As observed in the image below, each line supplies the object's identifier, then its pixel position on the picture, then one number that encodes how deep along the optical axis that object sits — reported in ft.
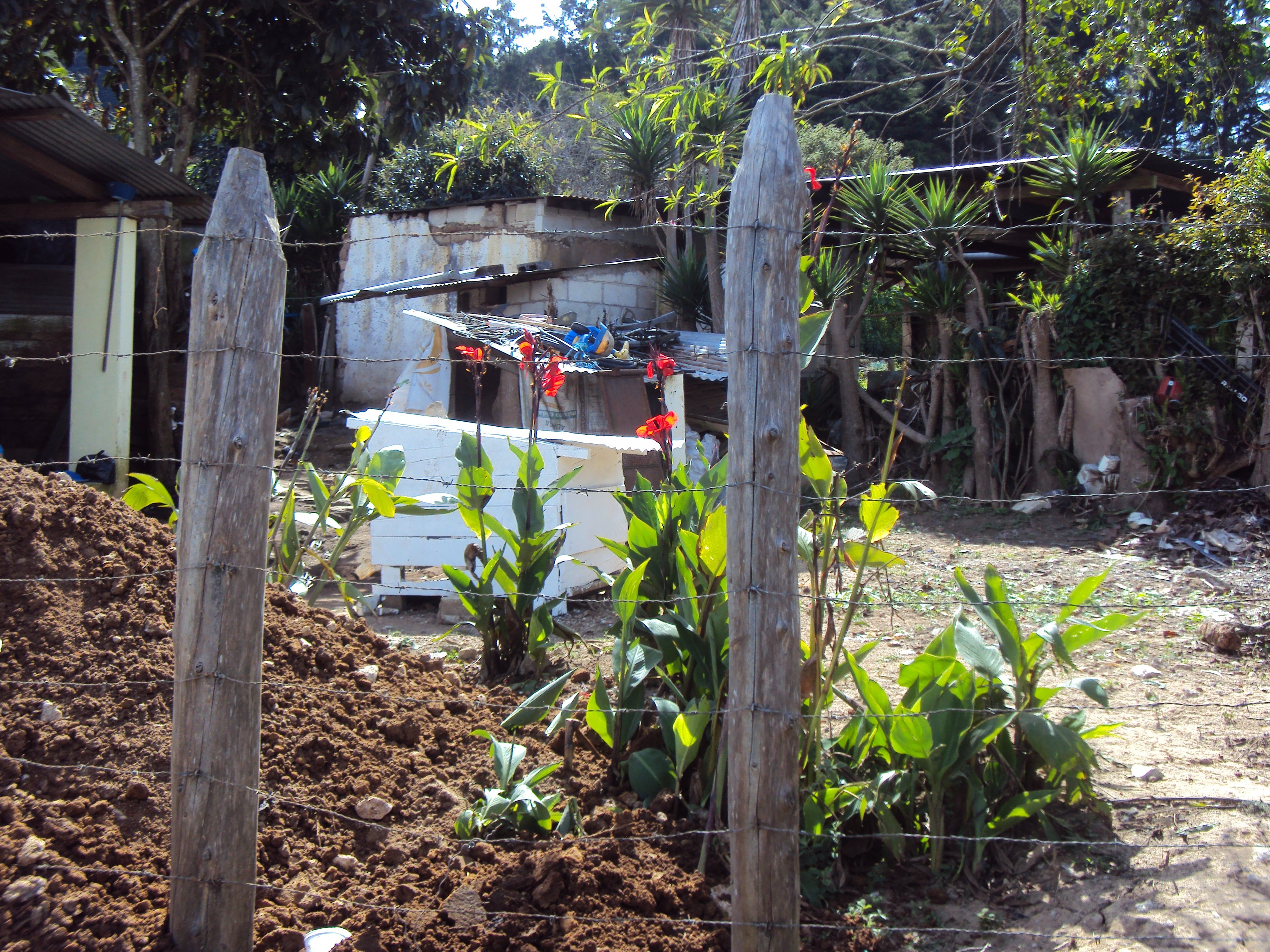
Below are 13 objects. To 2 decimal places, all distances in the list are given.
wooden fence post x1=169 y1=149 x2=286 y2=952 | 7.02
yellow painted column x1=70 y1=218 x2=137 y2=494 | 23.24
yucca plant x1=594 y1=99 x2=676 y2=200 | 39.09
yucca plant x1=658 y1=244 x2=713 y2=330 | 41.09
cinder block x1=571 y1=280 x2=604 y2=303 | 42.47
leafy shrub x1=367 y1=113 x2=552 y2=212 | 51.90
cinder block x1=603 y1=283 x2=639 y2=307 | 44.62
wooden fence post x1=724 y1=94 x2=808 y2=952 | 6.95
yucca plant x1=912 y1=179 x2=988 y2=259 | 29.86
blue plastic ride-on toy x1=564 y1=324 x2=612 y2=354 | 31.30
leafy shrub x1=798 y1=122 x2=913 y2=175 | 39.52
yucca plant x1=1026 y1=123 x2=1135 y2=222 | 28.50
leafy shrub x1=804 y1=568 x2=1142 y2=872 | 8.45
